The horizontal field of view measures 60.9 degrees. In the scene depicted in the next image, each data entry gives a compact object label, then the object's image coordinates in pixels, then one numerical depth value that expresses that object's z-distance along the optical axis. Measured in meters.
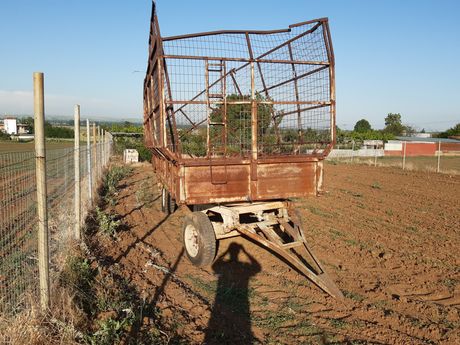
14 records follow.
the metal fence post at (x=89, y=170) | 8.05
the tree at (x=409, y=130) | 99.78
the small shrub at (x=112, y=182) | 11.04
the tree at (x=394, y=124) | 93.62
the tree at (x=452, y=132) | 75.76
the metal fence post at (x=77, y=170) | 6.08
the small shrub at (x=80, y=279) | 4.15
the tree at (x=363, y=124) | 101.62
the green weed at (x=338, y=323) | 4.08
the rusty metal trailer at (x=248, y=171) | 5.11
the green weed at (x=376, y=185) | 14.27
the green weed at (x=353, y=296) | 4.74
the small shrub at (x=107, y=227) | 6.89
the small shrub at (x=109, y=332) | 3.29
